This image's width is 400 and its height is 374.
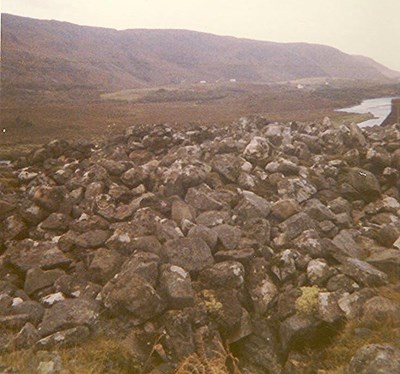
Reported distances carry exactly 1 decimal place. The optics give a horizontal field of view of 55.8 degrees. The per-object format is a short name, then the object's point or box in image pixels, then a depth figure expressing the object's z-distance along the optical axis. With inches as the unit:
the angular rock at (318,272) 245.3
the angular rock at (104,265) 250.1
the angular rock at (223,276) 245.4
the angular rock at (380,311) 213.2
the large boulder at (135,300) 222.2
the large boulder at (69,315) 211.6
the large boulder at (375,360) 169.3
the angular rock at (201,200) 308.7
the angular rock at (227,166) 357.1
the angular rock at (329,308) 221.3
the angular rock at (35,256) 258.5
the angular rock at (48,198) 305.9
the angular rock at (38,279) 242.7
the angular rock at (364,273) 244.2
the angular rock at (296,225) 289.2
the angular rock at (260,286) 245.1
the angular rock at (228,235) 273.6
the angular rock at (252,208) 303.0
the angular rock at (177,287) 228.2
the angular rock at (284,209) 306.8
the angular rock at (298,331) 223.3
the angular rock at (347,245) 273.0
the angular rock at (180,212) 294.8
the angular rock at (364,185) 349.1
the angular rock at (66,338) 200.9
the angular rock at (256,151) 388.5
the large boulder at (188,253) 254.2
